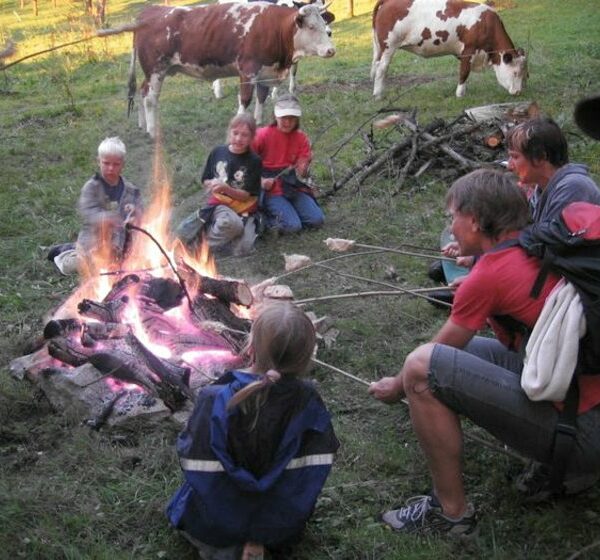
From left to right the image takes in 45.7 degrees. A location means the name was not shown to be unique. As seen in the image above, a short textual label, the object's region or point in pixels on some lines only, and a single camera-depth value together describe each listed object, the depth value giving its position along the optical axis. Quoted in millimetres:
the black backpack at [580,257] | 2432
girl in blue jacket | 2531
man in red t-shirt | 2584
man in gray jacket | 3502
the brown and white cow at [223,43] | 9789
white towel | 2432
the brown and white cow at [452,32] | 11445
